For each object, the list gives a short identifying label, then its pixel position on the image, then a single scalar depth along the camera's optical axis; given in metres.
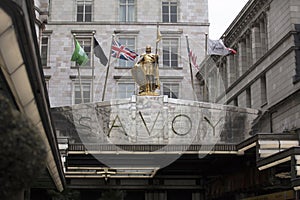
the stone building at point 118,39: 44.19
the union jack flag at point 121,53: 34.44
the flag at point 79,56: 35.97
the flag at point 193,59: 41.08
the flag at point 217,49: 34.44
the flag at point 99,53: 38.69
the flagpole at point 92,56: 40.75
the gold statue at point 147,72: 29.47
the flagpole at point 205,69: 41.33
